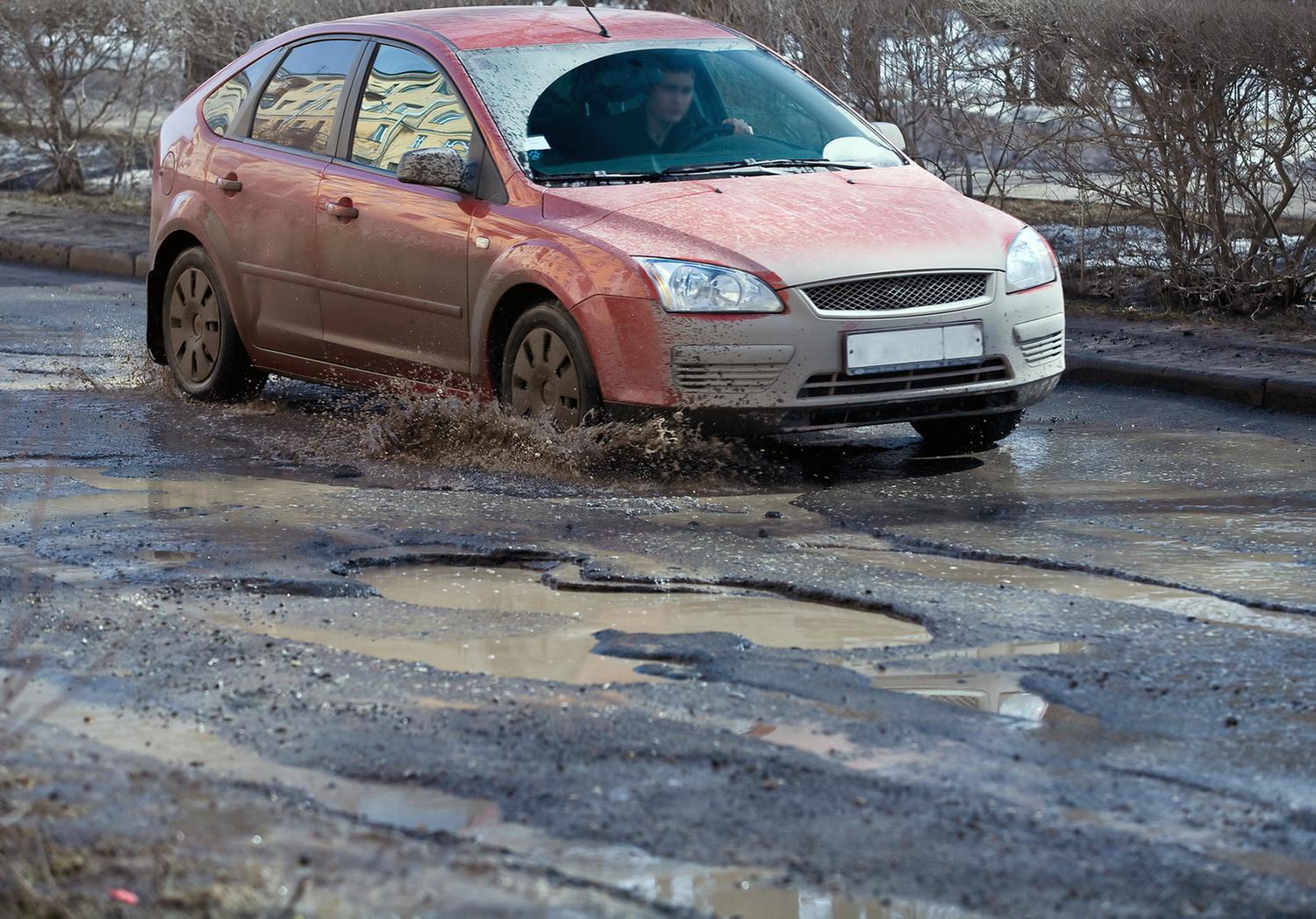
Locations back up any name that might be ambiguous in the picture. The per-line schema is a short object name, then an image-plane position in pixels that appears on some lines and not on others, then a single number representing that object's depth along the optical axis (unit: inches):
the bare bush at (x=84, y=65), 1305.4
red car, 521.7
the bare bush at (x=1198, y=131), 771.0
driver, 587.8
